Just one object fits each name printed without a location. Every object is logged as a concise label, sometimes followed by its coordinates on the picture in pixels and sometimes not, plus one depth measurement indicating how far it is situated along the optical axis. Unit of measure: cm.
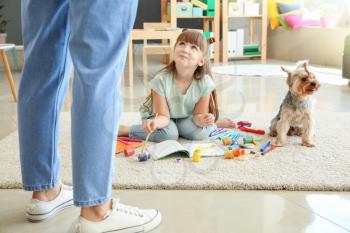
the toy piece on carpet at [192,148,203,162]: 148
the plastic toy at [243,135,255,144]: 171
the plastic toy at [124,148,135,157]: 156
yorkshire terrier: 164
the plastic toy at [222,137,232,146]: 170
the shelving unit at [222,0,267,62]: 493
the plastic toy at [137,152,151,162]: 149
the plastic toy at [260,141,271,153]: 159
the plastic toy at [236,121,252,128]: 198
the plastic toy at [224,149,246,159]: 151
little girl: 171
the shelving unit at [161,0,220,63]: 466
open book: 154
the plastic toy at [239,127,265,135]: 187
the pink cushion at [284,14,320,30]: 469
